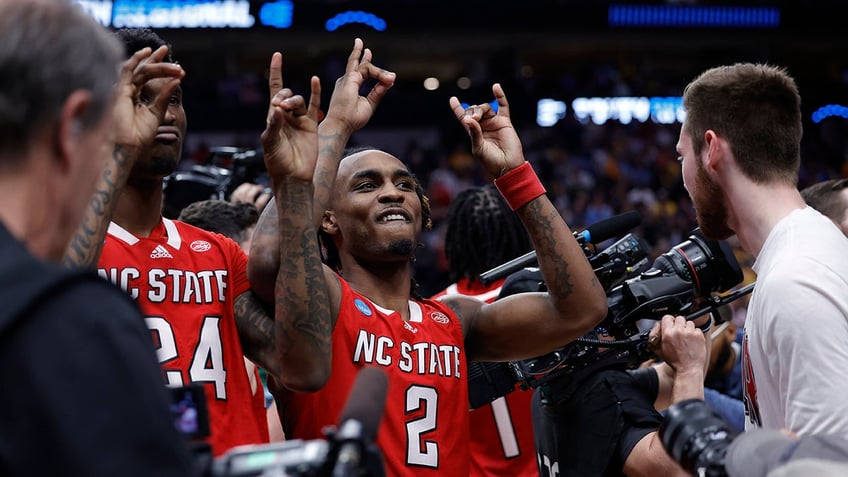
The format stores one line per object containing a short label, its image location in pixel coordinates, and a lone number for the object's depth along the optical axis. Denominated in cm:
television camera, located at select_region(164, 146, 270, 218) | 450
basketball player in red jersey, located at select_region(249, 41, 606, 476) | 256
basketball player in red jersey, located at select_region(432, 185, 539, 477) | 378
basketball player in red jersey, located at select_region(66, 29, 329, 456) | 263
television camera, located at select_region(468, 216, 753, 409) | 315
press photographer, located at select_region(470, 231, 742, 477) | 311
